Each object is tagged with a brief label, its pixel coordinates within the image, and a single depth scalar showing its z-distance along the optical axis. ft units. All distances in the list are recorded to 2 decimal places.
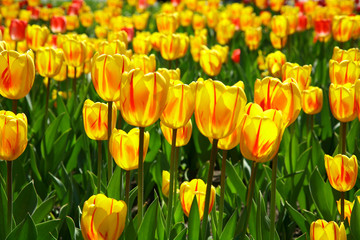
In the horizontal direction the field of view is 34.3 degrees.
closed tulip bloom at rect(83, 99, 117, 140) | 6.88
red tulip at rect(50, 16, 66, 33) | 17.48
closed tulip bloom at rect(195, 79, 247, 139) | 5.15
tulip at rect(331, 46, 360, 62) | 9.47
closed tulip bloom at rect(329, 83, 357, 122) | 7.02
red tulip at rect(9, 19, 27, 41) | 13.80
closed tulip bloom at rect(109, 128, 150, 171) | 5.88
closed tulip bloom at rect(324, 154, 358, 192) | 6.42
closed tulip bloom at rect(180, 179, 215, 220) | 6.49
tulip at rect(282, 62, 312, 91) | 8.59
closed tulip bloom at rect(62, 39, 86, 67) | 10.71
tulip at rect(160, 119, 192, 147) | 6.76
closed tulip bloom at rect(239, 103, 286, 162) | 5.17
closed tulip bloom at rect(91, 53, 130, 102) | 6.27
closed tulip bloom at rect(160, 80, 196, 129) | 5.49
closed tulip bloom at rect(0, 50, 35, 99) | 6.42
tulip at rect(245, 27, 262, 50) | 16.93
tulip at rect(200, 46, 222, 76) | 11.49
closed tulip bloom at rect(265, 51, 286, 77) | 11.40
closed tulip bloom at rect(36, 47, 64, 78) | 9.82
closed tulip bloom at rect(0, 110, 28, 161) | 5.52
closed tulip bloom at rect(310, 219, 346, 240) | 5.44
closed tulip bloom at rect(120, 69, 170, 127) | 5.18
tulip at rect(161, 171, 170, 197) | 7.22
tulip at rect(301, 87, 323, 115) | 8.93
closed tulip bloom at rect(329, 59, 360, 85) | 8.54
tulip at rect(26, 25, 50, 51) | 12.90
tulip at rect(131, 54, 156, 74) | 9.44
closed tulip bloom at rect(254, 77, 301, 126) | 5.66
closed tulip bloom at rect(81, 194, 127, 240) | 5.11
